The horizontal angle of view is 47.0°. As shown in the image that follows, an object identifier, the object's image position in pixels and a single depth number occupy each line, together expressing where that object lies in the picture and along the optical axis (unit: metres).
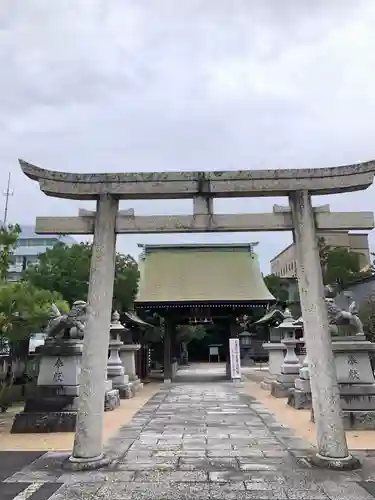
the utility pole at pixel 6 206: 31.23
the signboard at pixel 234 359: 19.55
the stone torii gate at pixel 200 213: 6.11
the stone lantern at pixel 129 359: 16.73
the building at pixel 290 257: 48.78
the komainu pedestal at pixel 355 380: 8.44
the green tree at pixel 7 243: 9.18
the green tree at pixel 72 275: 20.00
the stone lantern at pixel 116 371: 14.54
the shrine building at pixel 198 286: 20.50
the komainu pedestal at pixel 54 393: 8.50
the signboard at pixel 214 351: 40.12
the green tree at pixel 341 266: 33.94
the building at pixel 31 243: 66.06
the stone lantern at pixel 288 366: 14.56
